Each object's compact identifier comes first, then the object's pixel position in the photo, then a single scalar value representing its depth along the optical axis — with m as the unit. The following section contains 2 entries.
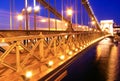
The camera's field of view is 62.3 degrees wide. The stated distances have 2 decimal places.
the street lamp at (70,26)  8.96
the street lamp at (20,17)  6.29
